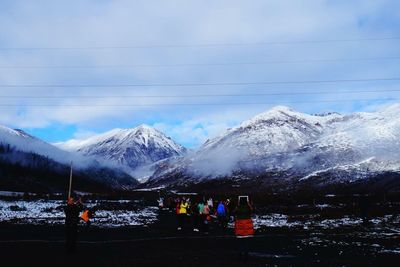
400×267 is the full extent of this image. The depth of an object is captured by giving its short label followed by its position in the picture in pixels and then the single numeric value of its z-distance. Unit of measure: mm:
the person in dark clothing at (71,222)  19141
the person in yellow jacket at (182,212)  32378
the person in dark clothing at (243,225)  17250
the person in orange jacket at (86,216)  31131
